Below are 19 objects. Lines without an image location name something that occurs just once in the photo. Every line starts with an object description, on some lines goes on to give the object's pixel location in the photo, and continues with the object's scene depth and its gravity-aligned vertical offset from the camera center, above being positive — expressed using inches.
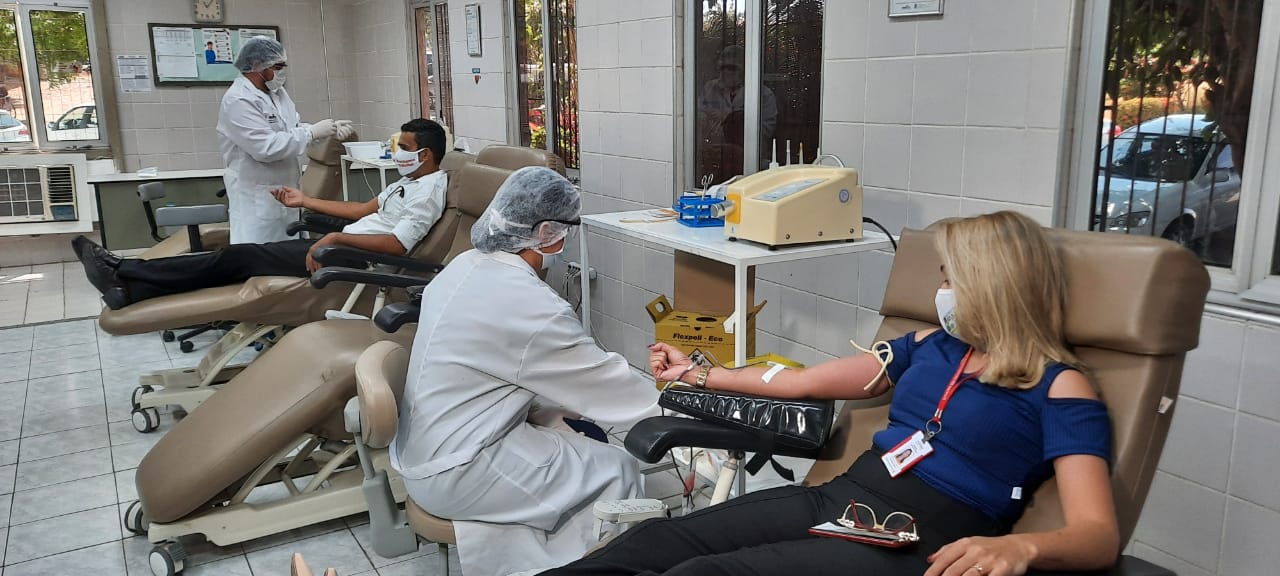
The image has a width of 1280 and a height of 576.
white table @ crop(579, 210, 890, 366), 93.1 -15.9
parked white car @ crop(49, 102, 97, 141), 267.9 -6.6
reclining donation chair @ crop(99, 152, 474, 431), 132.3 -30.4
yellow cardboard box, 112.3 -28.8
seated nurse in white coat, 79.0 -26.6
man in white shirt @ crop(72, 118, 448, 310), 133.4 -22.4
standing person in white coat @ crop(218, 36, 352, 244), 168.1 -7.0
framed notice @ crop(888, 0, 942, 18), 101.3 +9.5
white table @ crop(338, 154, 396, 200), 182.9 -13.4
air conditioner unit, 252.8 -25.1
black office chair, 165.2 -20.7
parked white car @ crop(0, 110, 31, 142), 260.4 -7.8
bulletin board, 276.5 +14.4
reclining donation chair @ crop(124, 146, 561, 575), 94.1 -36.2
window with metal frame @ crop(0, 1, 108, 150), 259.6 +6.5
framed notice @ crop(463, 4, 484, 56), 204.5 +15.0
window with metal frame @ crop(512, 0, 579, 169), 181.5 +4.3
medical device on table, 94.1 -11.5
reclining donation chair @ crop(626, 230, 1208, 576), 59.9 -15.9
